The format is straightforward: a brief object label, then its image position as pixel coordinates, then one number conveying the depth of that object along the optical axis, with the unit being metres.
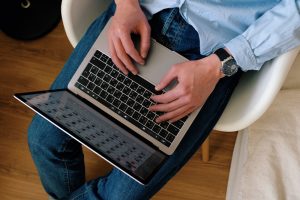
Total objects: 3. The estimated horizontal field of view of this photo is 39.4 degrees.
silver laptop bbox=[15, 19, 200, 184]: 0.82
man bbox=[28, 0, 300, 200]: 0.84
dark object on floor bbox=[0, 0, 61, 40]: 1.48
